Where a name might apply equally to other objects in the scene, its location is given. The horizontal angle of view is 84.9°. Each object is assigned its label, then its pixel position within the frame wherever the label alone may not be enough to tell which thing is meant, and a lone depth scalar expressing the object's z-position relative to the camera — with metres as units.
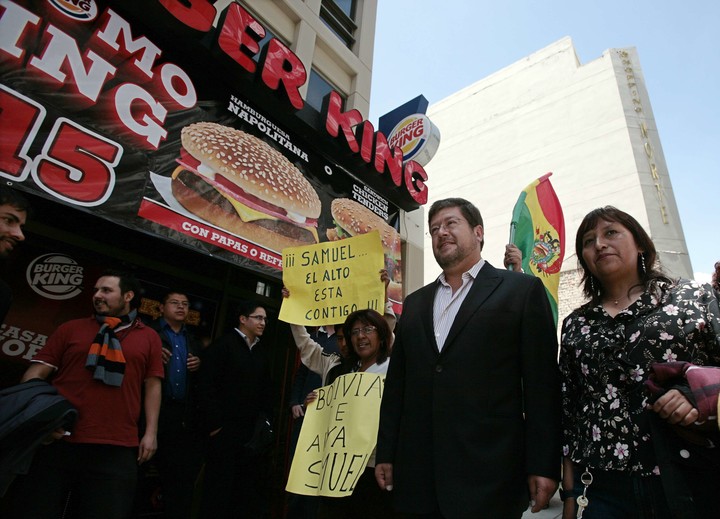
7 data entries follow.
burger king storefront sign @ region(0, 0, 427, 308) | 3.37
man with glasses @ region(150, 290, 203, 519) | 3.33
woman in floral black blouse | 1.50
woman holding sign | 2.51
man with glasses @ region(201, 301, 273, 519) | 3.46
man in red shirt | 2.45
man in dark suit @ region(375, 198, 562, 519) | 1.60
